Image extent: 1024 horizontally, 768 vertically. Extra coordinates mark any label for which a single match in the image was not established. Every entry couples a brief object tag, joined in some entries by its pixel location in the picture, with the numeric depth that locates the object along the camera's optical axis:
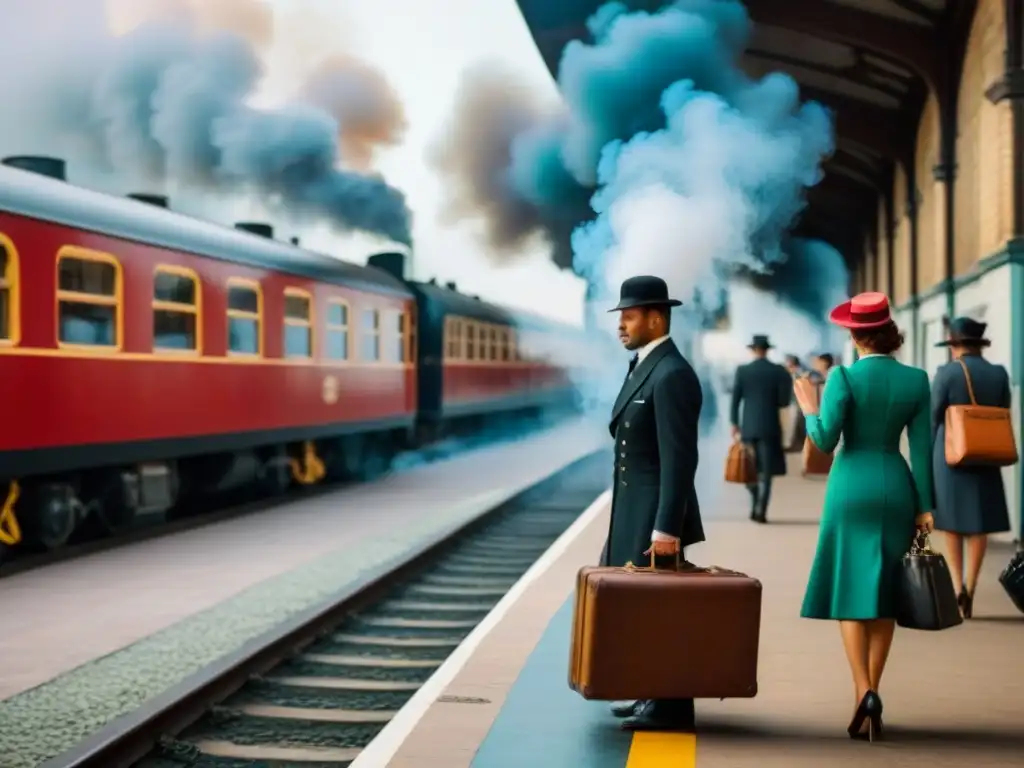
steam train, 10.50
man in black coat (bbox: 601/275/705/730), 5.06
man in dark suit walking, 12.49
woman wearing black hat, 7.59
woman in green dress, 5.05
